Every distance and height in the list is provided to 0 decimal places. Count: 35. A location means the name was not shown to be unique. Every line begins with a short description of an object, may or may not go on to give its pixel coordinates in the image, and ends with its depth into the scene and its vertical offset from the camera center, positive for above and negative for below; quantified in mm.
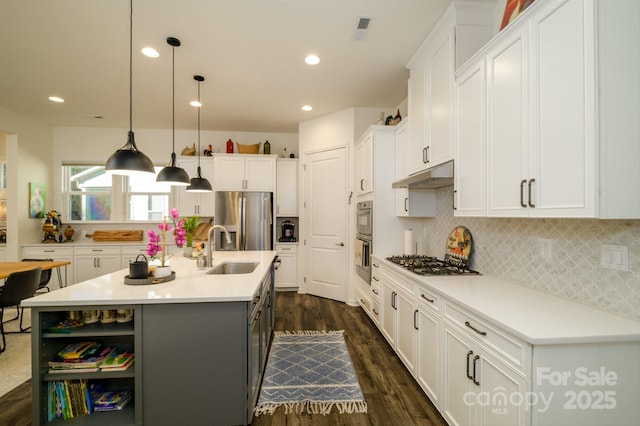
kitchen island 1626 -814
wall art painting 4737 +234
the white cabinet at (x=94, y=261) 4809 -824
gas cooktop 2254 -467
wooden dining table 3105 -630
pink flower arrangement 1977 -203
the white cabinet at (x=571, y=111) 1143 +461
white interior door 4367 -185
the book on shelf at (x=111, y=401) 1699 -1142
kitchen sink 2859 -555
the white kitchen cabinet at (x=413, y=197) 3064 +177
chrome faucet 2557 -351
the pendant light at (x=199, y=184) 3291 +339
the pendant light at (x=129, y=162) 1920 +350
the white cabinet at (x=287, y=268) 5059 -983
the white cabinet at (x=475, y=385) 1228 -863
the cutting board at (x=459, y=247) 2441 -300
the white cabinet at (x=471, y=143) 1828 +483
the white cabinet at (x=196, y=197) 5141 +292
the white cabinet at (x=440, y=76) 2145 +1177
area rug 2023 -1364
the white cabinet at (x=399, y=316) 2271 -929
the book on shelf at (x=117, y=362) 1661 -885
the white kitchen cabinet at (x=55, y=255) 4680 -693
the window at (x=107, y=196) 5309 +321
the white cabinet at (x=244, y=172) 5035 +732
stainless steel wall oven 3486 -342
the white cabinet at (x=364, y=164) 3545 +658
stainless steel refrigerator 4801 -83
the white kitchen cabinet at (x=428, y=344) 1853 -911
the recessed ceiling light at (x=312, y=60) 2918 +1609
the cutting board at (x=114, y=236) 5062 -412
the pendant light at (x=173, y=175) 2678 +369
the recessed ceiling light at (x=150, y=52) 2736 +1584
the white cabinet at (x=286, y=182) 5254 +579
